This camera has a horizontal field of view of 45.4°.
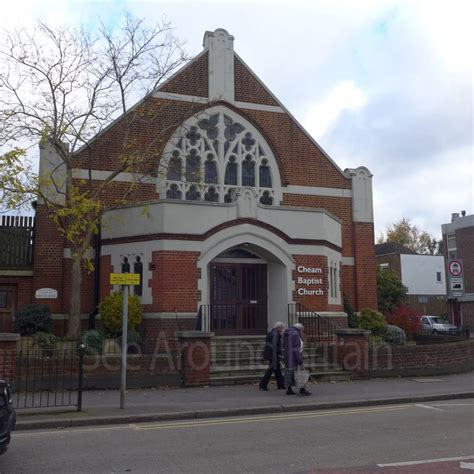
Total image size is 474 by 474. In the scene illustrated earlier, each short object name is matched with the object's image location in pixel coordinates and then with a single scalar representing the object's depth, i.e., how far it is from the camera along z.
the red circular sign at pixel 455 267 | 16.81
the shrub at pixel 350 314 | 20.39
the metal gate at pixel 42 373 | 11.95
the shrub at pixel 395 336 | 19.11
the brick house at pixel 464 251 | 45.91
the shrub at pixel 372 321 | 19.80
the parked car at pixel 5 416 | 6.25
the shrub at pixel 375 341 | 16.58
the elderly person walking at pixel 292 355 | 12.51
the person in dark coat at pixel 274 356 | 13.21
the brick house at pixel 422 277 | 51.84
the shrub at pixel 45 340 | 14.10
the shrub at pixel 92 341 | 14.00
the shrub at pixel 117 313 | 15.59
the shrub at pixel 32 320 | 16.48
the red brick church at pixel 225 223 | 16.70
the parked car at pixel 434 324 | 38.88
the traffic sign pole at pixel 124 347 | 10.50
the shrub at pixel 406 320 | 22.69
